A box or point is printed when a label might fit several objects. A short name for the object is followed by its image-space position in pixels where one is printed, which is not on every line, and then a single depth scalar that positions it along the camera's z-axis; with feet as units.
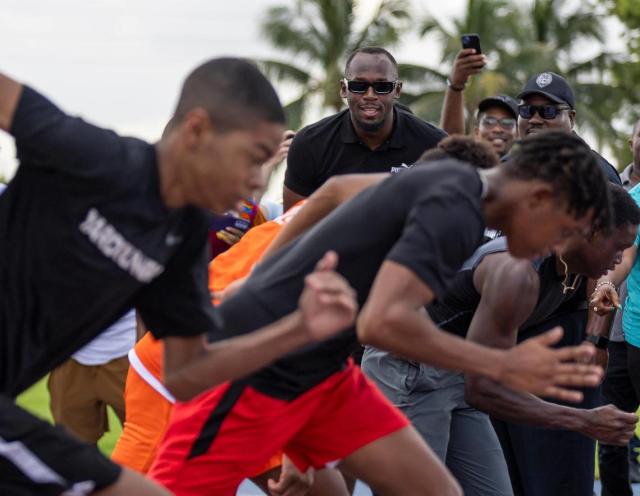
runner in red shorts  12.00
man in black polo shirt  22.11
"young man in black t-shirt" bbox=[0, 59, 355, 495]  10.89
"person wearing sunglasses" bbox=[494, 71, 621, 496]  18.06
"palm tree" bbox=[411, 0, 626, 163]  105.50
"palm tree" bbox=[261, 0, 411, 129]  110.63
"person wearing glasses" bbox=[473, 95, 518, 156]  26.89
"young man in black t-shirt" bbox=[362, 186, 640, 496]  15.16
